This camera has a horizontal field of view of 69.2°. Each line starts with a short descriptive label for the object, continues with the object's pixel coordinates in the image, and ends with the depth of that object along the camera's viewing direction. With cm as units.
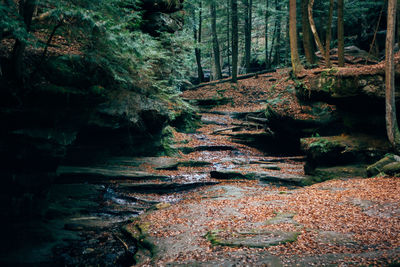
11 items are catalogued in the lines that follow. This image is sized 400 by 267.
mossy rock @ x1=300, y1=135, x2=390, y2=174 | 1220
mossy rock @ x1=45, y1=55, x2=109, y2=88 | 998
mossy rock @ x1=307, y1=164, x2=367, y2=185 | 1204
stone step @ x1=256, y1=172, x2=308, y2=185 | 1284
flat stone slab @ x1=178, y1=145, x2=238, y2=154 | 1734
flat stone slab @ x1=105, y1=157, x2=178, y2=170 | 1390
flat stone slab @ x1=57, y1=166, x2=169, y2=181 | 1208
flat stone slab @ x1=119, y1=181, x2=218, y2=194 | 1198
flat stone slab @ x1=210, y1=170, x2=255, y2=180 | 1350
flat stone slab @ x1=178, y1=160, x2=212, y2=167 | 1493
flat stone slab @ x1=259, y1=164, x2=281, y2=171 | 1477
